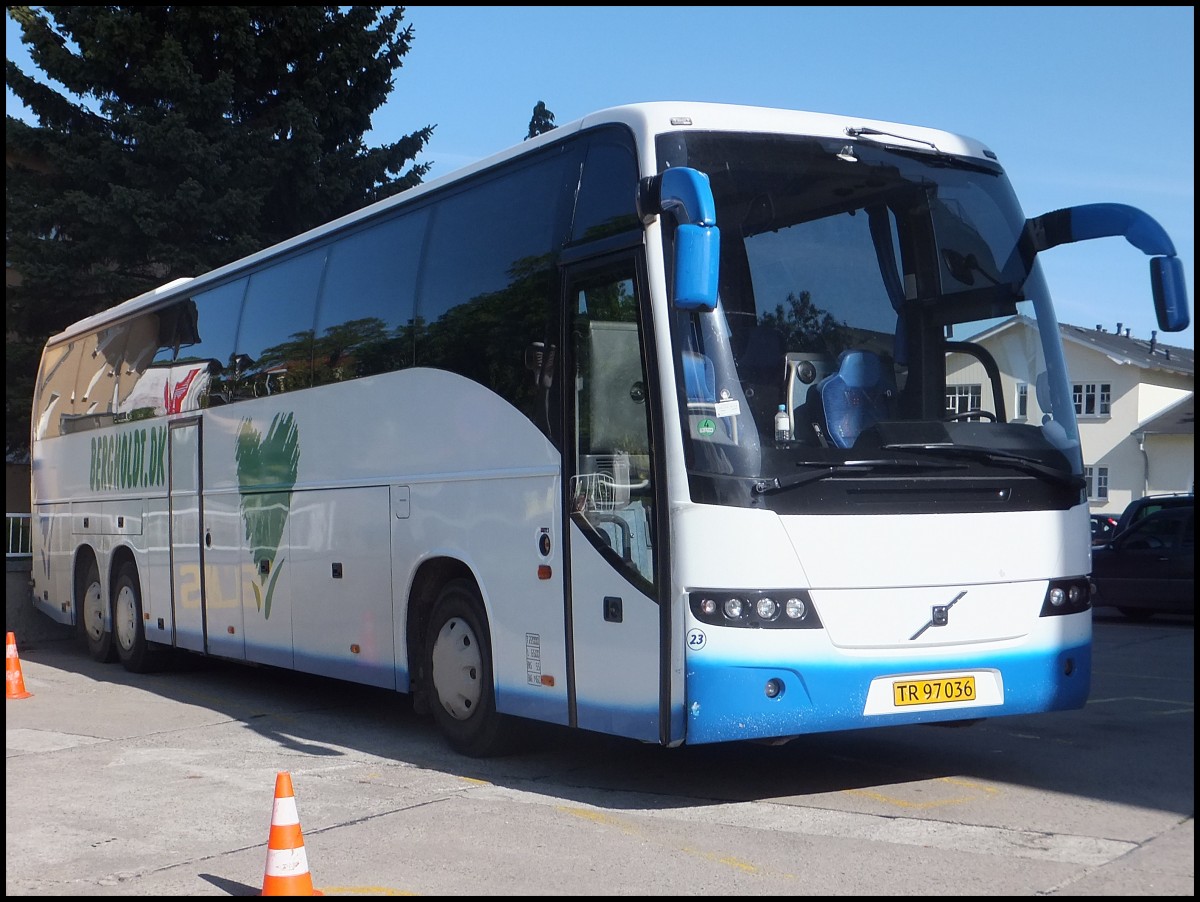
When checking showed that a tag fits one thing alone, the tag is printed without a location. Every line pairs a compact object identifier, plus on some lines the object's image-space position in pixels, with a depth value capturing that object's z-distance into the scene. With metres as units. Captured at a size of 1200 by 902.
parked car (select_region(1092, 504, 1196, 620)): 20.03
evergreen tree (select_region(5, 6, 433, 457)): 23.67
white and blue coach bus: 6.99
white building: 48.41
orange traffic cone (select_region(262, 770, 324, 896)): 5.51
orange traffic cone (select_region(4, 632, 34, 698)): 13.07
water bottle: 7.05
